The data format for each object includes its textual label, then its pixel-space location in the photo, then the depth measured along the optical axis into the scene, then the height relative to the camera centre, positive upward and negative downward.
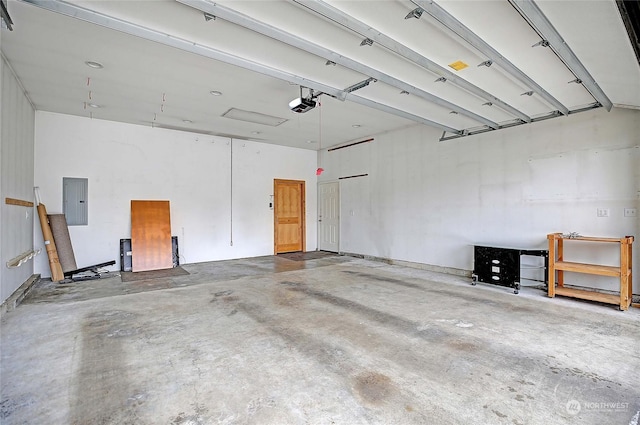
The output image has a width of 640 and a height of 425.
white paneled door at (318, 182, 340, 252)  8.94 -0.11
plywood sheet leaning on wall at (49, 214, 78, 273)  5.67 -0.49
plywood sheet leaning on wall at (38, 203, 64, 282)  5.46 -0.57
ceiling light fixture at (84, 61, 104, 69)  3.84 +1.85
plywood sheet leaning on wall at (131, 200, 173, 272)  6.49 -0.46
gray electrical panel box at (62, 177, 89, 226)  5.97 +0.26
